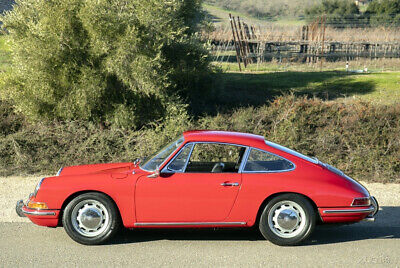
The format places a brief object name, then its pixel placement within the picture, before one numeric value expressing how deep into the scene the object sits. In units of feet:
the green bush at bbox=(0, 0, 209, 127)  43.83
